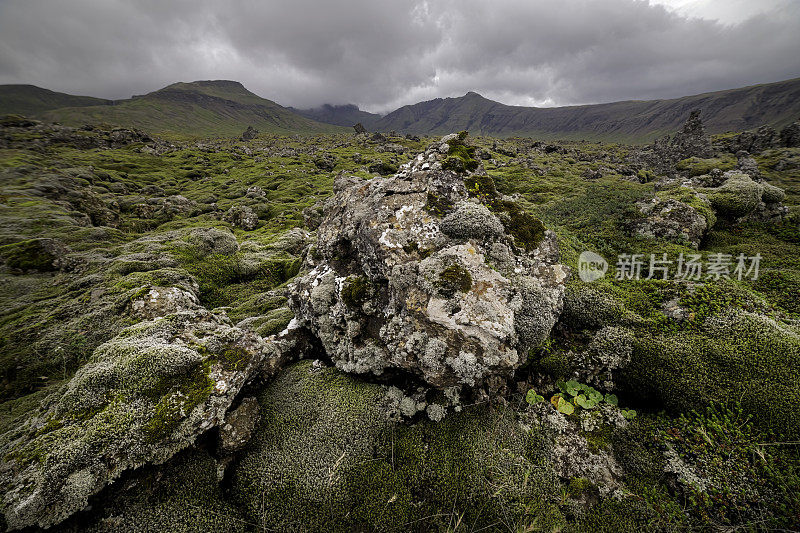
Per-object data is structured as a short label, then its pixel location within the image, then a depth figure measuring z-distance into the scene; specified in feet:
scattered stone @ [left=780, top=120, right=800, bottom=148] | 177.47
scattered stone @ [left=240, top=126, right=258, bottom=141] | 504.02
